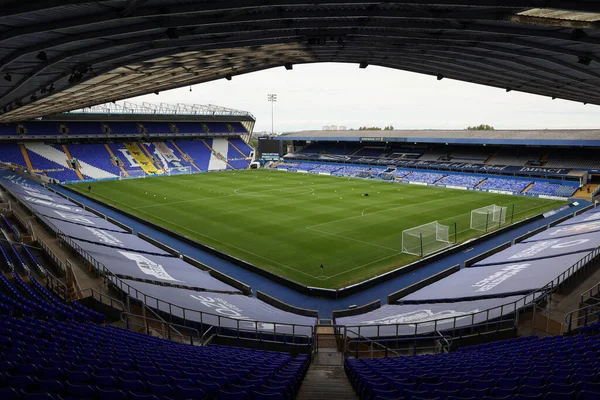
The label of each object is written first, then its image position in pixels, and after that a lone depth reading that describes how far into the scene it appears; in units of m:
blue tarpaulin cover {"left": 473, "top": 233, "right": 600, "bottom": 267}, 18.78
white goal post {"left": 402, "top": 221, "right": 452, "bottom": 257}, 24.80
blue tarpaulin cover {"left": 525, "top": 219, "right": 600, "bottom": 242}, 22.82
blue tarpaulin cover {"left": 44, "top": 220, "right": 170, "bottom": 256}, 21.91
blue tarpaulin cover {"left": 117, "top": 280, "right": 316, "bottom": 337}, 13.53
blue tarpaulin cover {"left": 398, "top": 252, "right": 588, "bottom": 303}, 15.10
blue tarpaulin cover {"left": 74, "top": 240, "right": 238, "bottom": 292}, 17.30
